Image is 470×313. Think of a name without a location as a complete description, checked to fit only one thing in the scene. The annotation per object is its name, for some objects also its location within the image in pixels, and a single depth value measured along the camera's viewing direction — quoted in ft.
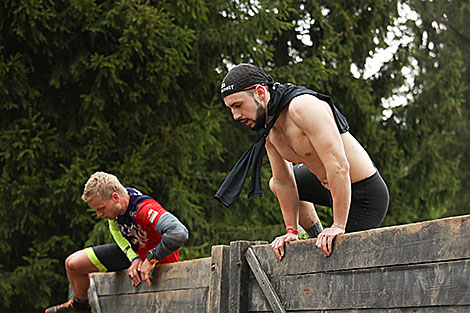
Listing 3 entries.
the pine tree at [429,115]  38.29
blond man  13.61
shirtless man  9.80
